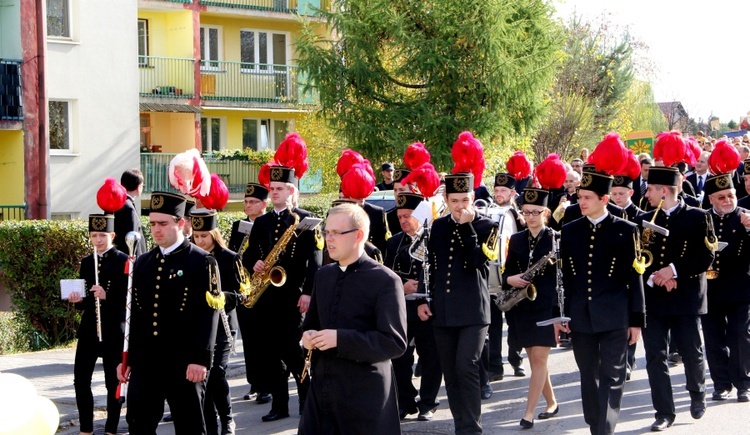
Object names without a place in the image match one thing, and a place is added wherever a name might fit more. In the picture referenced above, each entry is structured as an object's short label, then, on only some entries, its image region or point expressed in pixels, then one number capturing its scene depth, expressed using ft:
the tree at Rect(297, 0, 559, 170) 72.64
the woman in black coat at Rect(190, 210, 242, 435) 28.55
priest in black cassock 18.15
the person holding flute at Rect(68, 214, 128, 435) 28.76
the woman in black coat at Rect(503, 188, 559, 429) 29.94
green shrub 46.73
